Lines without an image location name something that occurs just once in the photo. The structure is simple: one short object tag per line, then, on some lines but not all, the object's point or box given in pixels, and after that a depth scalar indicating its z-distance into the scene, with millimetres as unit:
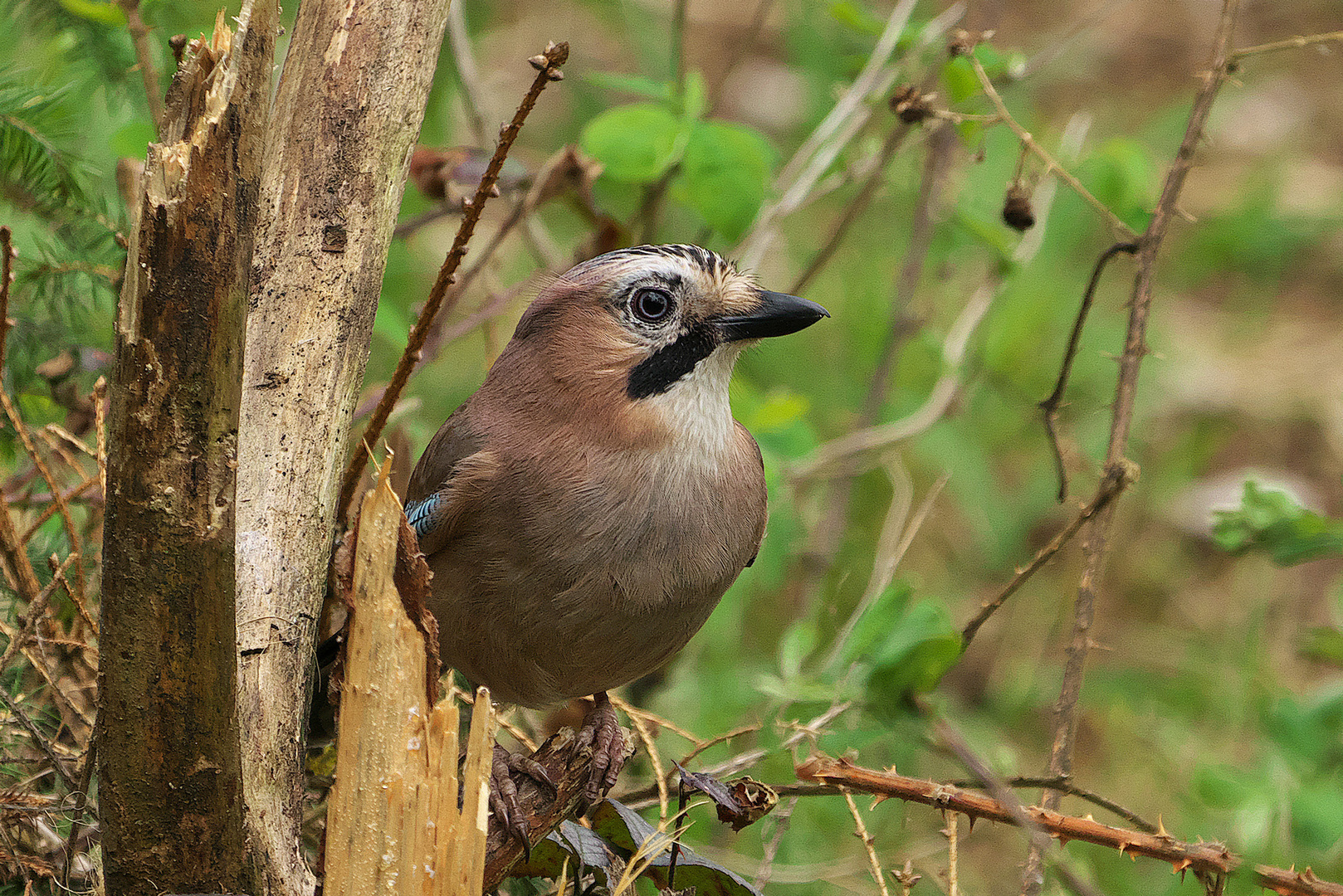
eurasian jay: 6008
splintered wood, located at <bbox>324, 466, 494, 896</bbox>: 4410
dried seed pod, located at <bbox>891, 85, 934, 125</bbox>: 7352
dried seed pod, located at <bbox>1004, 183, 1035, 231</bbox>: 7305
